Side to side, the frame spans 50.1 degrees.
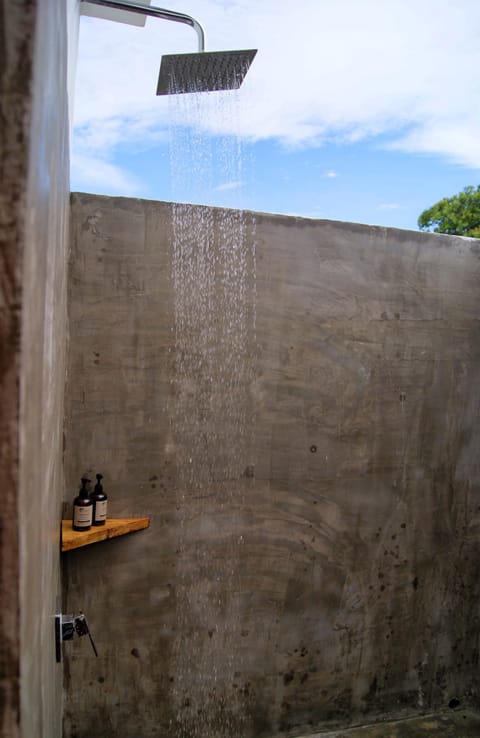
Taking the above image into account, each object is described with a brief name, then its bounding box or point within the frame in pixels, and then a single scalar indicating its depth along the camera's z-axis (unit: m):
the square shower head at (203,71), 1.82
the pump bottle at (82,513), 1.84
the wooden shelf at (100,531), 1.74
